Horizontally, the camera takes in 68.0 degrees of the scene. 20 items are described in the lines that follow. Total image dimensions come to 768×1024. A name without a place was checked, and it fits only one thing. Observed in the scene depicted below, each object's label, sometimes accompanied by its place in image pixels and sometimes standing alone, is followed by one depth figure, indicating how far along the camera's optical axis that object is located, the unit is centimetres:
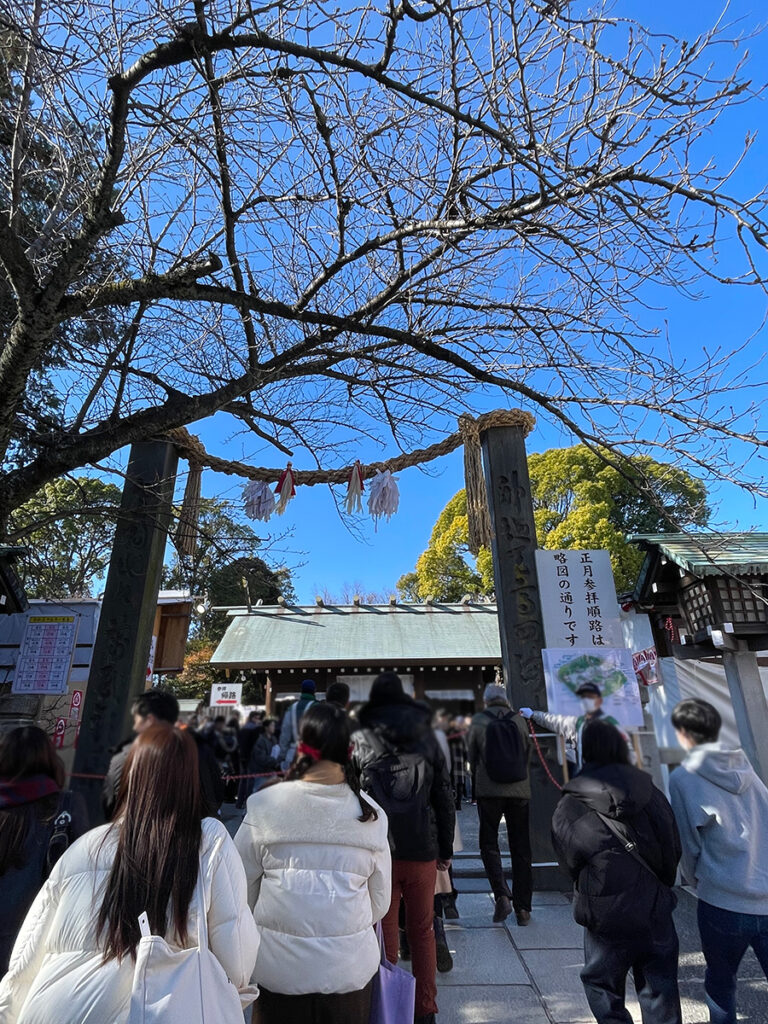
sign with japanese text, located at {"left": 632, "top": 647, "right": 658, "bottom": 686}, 465
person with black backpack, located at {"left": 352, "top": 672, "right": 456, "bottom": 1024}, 263
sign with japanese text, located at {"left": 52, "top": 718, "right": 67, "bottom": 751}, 717
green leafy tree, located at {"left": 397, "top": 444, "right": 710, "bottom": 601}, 1678
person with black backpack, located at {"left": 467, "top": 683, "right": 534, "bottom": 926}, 381
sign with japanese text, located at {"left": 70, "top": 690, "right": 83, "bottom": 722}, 792
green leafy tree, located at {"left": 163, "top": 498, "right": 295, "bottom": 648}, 447
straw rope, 574
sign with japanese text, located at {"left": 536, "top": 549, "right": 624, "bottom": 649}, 500
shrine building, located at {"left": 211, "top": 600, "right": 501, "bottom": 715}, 1049
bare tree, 283
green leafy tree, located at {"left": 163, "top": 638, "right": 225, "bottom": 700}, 1161
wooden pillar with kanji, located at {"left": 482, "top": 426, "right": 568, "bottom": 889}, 473
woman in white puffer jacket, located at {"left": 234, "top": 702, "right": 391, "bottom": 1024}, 179
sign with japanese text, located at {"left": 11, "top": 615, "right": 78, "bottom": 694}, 676
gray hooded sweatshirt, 241
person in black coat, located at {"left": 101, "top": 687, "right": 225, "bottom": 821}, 170
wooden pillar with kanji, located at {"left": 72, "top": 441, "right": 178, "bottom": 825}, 454
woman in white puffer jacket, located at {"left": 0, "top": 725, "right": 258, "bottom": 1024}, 125
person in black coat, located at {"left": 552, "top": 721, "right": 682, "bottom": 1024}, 227
